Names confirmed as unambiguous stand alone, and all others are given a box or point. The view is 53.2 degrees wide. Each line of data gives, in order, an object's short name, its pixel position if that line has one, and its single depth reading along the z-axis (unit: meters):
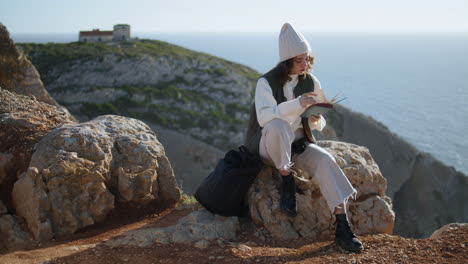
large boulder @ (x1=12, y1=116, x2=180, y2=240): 5.65
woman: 5.23
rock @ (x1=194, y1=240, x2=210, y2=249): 5.21
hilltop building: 56.84
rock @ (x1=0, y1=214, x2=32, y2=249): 5.36
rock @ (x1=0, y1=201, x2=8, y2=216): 5.68
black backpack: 5.77
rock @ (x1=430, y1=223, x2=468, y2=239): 5.52
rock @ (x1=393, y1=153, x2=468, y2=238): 27.61
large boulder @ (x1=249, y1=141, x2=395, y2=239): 5.73
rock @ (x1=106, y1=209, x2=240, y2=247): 5.32
